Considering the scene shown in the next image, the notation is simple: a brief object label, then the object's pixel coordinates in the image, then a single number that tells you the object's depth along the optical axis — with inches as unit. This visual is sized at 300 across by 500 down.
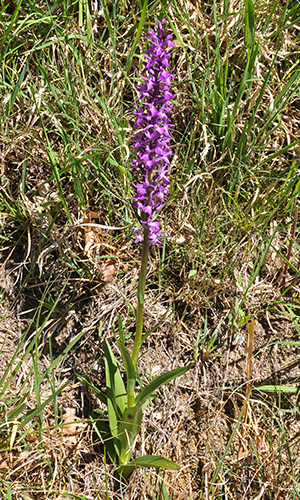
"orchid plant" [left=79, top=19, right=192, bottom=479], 72.3
